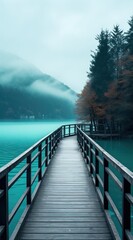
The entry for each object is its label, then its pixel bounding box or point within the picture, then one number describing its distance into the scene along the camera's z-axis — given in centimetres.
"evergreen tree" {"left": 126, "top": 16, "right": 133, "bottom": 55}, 3751
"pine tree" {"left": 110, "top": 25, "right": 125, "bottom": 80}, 4428
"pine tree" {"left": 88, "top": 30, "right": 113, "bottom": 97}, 4061
